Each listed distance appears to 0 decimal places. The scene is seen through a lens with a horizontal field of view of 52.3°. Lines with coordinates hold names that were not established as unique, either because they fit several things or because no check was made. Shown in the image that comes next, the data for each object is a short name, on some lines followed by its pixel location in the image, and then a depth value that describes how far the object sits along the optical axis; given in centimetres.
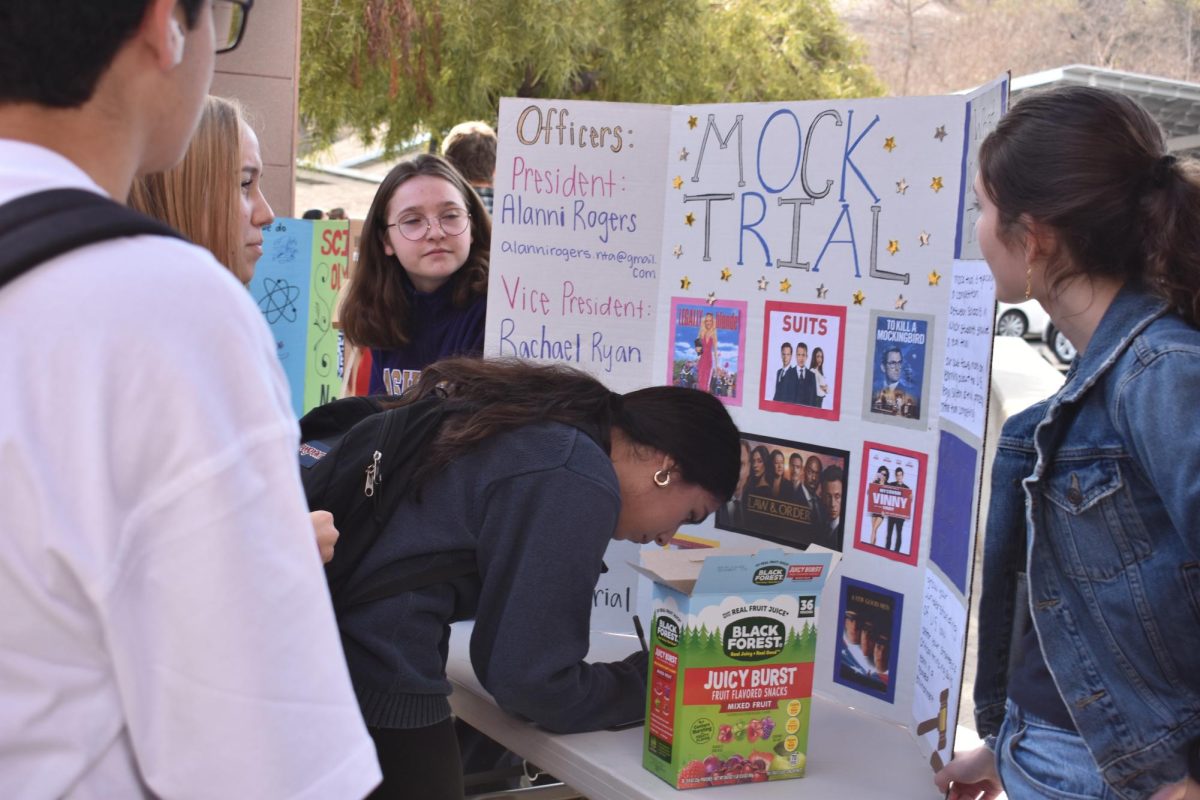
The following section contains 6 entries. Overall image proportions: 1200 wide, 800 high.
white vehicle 1778
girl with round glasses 344
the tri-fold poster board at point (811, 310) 223
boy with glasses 66
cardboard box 192
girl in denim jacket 143
